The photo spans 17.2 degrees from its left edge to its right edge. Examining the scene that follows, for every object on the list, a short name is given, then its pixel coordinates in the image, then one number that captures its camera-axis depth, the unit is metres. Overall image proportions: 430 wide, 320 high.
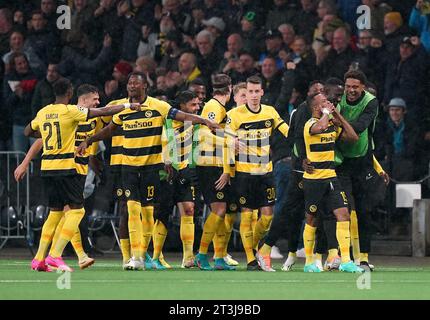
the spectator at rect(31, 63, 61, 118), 23.69
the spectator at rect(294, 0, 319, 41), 23.58
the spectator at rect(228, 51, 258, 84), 22.70
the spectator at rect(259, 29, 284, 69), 23.17
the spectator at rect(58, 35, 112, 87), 24.66
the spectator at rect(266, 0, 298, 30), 23.86
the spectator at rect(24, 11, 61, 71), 25.16
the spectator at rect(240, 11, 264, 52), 23.88
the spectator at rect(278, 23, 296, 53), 23.33
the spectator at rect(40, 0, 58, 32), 25.47
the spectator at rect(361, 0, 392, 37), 23.14
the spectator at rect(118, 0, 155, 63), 25.36
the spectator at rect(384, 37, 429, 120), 22.02
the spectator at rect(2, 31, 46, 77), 25.17
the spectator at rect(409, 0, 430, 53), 22.61
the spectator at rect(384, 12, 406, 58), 22.55
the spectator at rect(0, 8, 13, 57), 25.92
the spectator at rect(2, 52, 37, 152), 24.36
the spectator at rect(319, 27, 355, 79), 22.14
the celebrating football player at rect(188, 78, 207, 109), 19.17
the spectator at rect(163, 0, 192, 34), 25.31
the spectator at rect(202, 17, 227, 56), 24.43
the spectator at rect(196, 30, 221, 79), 24.00
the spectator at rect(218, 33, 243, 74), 23.49
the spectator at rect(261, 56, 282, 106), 22.39
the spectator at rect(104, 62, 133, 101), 23.95
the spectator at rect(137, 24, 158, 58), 25.42
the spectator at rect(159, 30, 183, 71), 24.56
